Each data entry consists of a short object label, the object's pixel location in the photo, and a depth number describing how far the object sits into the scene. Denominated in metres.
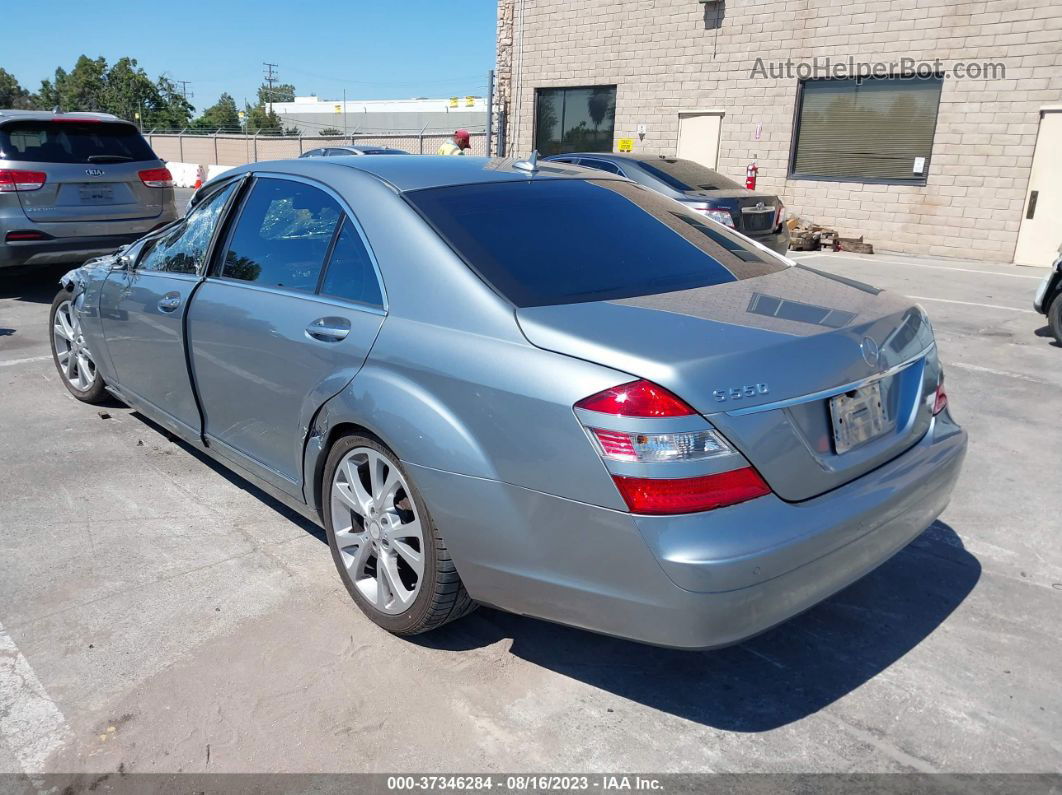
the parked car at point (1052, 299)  7.43
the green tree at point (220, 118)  84.06
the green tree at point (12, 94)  75.00
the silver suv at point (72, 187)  7.84
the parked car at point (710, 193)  9.29
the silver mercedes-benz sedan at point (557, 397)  2.25
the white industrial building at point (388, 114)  56.50
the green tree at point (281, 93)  122.75
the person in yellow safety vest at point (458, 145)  10.68
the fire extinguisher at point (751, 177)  16.34
